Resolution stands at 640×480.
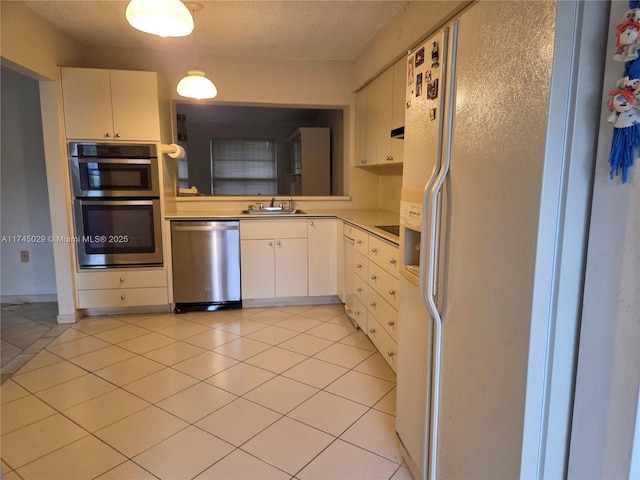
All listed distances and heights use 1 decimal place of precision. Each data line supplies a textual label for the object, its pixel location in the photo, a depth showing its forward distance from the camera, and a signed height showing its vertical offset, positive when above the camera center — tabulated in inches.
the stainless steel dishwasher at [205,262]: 140.8 -27.9
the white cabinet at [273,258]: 145.4 -27.5
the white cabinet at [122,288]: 137.7 -36.8
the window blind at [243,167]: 295.7 +13.0
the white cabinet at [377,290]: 92.1 -28.1
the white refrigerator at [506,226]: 34.1 -4.2
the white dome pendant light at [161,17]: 71.2 +30.8
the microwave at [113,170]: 132.3 +4.6
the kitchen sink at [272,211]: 152.6 -10.8
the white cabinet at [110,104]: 129.2 +26.2
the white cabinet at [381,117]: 118.3 +22.9
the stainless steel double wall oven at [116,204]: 133.2 -7.0
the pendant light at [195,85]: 112.7 +28.0
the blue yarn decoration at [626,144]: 30.1 +3.2
